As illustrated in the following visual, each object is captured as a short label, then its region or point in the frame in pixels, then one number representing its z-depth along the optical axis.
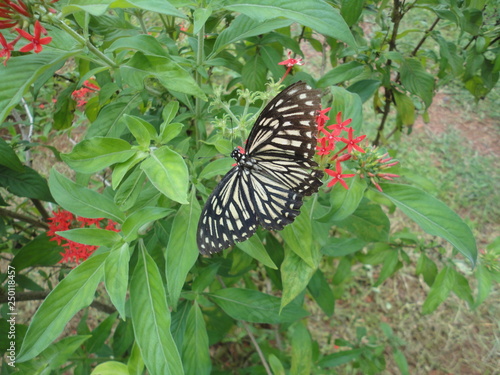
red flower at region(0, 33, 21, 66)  0.17
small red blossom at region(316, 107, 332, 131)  0.20
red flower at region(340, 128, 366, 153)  0.20
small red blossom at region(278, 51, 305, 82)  0.24
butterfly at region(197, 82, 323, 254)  0.20
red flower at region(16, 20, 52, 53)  0.17
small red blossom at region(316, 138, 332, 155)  0.20
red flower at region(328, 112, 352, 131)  0.20
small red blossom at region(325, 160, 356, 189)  0.20
